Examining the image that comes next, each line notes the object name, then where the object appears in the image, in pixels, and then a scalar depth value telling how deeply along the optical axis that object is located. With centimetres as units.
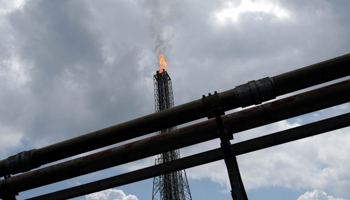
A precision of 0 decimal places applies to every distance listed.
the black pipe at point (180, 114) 714
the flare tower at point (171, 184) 3036
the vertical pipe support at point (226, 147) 656
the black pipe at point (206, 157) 732
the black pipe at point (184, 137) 746
